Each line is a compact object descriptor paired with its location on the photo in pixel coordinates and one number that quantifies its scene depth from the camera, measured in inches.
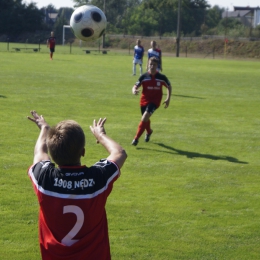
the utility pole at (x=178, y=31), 2251.7
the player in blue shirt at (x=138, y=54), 1139.3
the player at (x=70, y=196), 128.9
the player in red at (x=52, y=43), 1535.4
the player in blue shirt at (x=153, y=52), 963.3
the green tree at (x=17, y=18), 3265.3
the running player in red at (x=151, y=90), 472.7
